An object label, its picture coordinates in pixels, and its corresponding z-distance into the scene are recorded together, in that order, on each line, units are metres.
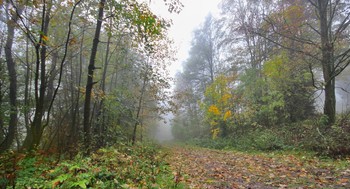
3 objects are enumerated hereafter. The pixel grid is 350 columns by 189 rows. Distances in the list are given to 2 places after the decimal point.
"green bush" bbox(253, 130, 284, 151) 10.03
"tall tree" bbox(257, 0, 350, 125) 8.67
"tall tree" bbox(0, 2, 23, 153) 7.74
